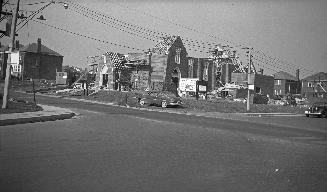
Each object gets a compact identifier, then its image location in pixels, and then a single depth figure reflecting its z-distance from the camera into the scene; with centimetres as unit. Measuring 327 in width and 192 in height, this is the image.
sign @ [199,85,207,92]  4431
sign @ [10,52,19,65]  1632
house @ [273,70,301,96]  10044
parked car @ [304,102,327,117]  3098
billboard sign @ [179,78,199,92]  4624
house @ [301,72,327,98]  8854
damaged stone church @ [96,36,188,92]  5006
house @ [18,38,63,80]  7475
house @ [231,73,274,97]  6540
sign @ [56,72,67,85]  6391
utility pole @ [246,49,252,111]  3316
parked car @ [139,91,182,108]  3159
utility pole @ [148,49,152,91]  4954
